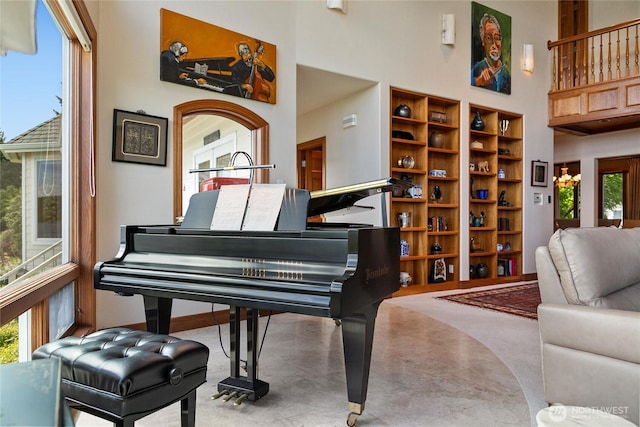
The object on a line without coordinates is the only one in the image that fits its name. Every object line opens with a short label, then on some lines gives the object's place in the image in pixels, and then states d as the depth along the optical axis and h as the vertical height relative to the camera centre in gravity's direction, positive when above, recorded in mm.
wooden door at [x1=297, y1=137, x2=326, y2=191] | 7109 +750
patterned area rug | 4613 -1103
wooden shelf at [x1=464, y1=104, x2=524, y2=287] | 6422 +344
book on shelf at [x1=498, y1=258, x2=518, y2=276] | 6684 -899
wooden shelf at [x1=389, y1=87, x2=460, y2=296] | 5698 +449
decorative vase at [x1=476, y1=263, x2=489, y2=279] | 6383 -917
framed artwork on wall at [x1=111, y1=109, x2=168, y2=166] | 3514 +629
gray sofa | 1788 -494
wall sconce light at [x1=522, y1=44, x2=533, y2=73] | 6734 +2484
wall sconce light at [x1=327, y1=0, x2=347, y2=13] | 4762 +2358
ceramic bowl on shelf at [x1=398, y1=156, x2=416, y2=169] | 5680 +664
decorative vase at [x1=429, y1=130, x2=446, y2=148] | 5914 +1005
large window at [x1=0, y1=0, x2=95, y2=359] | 2080 +232
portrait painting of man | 6156 +2462
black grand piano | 1786 -291
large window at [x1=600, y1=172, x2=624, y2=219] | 10938 +425
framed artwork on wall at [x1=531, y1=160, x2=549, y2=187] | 6895 +632
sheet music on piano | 2139 +15
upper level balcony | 6289 +2013
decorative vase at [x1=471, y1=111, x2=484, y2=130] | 6227 +1301
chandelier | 9598 +724
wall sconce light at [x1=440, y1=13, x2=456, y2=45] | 5806 +2540
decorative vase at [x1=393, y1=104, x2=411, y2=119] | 5621 +1345
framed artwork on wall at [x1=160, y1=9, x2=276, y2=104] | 3771 +1469
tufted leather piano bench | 1312 -543
